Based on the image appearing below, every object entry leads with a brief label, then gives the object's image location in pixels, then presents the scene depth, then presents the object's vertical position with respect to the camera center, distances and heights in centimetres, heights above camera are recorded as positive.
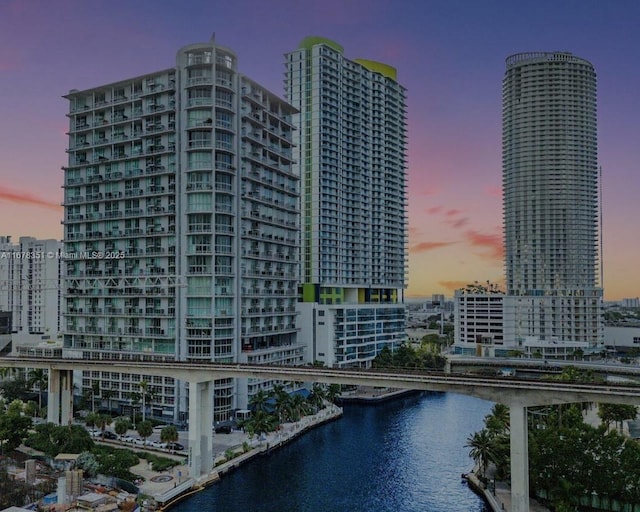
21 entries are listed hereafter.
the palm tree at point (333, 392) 9262 -1802
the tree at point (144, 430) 6744 -1755
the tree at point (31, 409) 8106 -1828
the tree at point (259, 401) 7725 -1632
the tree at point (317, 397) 8806 -1784
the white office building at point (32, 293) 15938 -395
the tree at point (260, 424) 7025 -1770
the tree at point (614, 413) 7332 -1682
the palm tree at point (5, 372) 9544 -1571
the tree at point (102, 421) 7188 -1769
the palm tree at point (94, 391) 8488 -1647
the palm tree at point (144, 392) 7812 -1543
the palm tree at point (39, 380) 8419 -1489
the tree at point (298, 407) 8081 -1814
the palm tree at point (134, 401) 7918 -1685
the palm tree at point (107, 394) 8412 -1667
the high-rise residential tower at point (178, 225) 8200 +831
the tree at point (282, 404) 7931 -1704
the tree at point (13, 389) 8744 -1675
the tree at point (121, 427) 6869 -1756
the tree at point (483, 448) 5578 -1622
